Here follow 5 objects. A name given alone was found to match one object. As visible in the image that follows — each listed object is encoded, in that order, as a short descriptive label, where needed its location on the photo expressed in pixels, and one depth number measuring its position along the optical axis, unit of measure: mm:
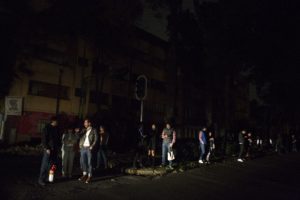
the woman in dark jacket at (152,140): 9353
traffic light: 8050
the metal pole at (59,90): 21826
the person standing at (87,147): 6957
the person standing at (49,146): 6393
